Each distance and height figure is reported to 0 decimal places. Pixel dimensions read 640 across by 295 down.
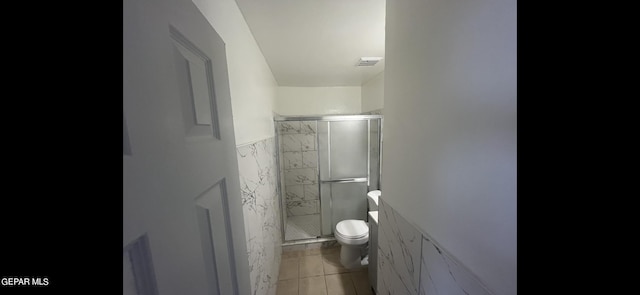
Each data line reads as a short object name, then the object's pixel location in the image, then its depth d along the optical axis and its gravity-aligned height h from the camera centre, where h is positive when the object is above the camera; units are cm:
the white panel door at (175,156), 27 -3
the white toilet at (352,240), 185 -105
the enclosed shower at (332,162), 242 -41
